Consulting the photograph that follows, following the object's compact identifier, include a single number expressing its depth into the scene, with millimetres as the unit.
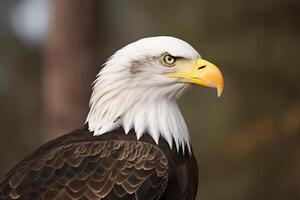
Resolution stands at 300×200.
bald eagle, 9195
